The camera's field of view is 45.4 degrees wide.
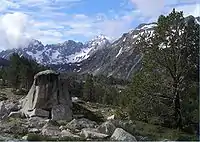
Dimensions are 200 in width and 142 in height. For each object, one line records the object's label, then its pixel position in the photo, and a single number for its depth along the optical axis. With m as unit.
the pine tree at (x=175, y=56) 21.17
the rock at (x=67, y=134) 15.36
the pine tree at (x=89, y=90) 74.70
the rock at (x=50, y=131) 16.46
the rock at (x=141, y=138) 15.12
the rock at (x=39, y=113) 29.12
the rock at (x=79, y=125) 19.50
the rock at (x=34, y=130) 17.43
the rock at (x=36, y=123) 21.07
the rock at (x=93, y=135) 15.27
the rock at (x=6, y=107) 30.33
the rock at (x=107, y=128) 16.46
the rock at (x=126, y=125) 17.25
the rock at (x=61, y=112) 28.81
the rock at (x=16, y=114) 28.46
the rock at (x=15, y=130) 17.17
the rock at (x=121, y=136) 14.41
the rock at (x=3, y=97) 44.13
